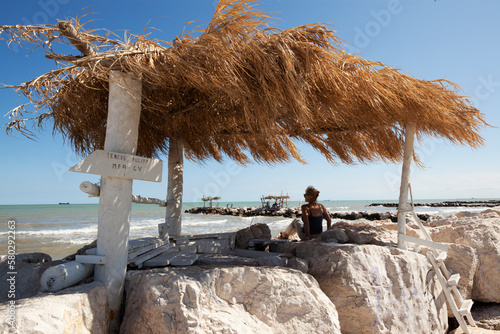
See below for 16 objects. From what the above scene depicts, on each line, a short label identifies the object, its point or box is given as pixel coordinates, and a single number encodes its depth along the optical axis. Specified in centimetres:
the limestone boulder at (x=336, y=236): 440
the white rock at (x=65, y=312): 189
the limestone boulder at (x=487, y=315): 457
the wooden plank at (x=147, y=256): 321
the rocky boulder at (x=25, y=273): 324
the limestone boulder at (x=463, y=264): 470
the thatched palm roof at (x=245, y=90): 274
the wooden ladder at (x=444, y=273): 405
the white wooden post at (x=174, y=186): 486
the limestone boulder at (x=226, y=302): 245
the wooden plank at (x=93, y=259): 272
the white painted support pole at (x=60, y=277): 251
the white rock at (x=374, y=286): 337
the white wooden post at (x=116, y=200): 276
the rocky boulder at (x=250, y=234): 511
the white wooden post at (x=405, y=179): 436
